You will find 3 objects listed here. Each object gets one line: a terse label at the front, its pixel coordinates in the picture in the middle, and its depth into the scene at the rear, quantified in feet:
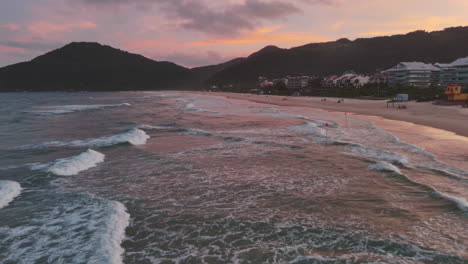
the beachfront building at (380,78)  357.08
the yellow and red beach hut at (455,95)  144.40
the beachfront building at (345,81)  357.00
